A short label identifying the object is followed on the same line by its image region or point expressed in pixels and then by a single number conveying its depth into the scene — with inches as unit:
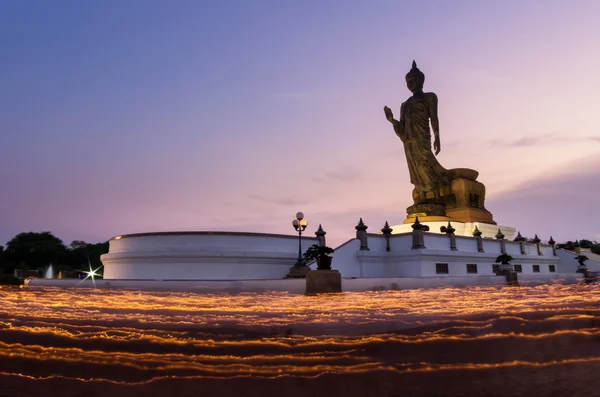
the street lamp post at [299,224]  770.2
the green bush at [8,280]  741.3
